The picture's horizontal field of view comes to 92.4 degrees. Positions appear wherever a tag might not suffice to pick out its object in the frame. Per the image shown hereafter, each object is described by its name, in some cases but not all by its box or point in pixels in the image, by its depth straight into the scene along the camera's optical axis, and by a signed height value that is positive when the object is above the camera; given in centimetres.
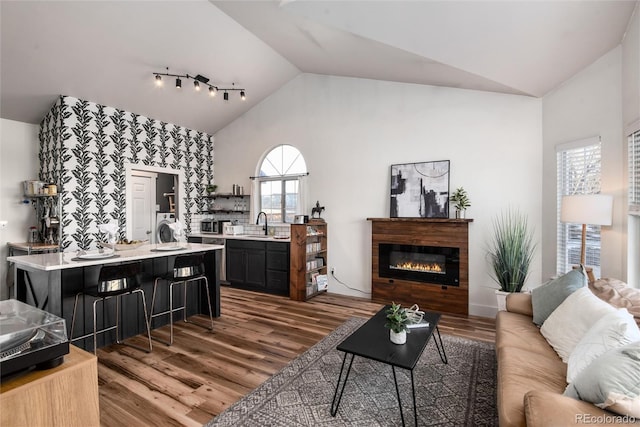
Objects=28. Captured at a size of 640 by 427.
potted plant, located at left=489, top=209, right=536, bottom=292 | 355 -49
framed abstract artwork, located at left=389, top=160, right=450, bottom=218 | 427 +28
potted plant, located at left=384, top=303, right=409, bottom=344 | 214 -83
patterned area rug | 201 -137
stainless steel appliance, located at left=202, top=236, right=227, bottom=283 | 567 -92
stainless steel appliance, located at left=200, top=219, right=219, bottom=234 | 618 -34
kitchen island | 265 -71
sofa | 121 -95
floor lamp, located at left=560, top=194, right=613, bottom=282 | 252 +0
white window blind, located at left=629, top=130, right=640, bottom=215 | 240 +28
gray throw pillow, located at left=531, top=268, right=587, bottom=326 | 236 -66
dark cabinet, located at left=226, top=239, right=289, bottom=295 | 504 -96
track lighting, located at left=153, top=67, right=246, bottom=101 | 426 +199
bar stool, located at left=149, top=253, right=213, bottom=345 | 337 -69
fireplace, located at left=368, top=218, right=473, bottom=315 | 408 -77
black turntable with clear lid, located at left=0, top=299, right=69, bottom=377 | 97 -45
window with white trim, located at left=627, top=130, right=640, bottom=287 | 248 -21
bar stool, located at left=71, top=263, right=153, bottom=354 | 278 -70
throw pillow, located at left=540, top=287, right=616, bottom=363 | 189 -73
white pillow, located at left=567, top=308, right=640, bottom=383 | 153 -67
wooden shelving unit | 473 -84
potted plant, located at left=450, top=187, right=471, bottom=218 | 407 +11
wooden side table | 94 -61
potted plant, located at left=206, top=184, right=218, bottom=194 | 644 +45
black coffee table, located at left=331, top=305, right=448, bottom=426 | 192 -94
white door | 560 +5
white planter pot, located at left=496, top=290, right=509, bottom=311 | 356 -104
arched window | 559 +50
